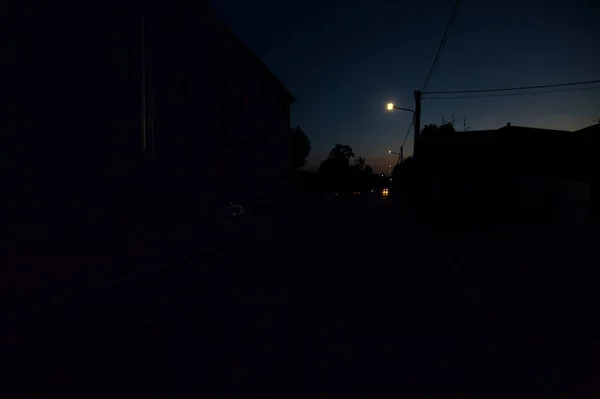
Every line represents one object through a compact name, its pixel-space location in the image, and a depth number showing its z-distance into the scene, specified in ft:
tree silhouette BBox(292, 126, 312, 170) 235.20
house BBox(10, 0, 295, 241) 44.96
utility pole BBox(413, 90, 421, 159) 94.22
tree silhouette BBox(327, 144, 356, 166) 502.79
